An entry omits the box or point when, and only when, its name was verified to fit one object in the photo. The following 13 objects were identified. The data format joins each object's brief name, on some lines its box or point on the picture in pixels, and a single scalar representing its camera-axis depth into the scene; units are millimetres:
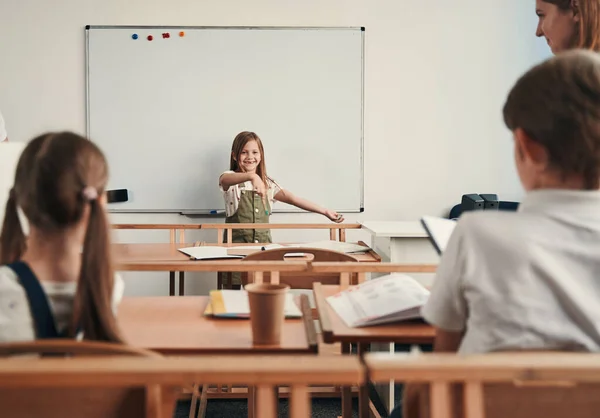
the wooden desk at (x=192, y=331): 1107
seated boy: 838
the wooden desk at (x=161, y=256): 1506
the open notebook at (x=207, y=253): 2445
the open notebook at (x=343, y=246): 2688
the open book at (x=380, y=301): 1268
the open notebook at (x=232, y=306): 1328
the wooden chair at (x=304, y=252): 1789
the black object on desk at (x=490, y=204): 2638
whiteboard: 3846
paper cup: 1120
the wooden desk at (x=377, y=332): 1185
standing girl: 3455
